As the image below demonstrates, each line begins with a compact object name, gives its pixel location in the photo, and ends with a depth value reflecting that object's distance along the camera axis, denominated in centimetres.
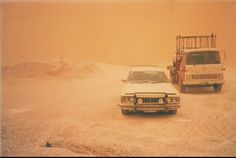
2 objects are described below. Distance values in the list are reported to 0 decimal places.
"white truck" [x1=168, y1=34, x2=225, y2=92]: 1230
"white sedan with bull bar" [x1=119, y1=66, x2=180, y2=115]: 900
